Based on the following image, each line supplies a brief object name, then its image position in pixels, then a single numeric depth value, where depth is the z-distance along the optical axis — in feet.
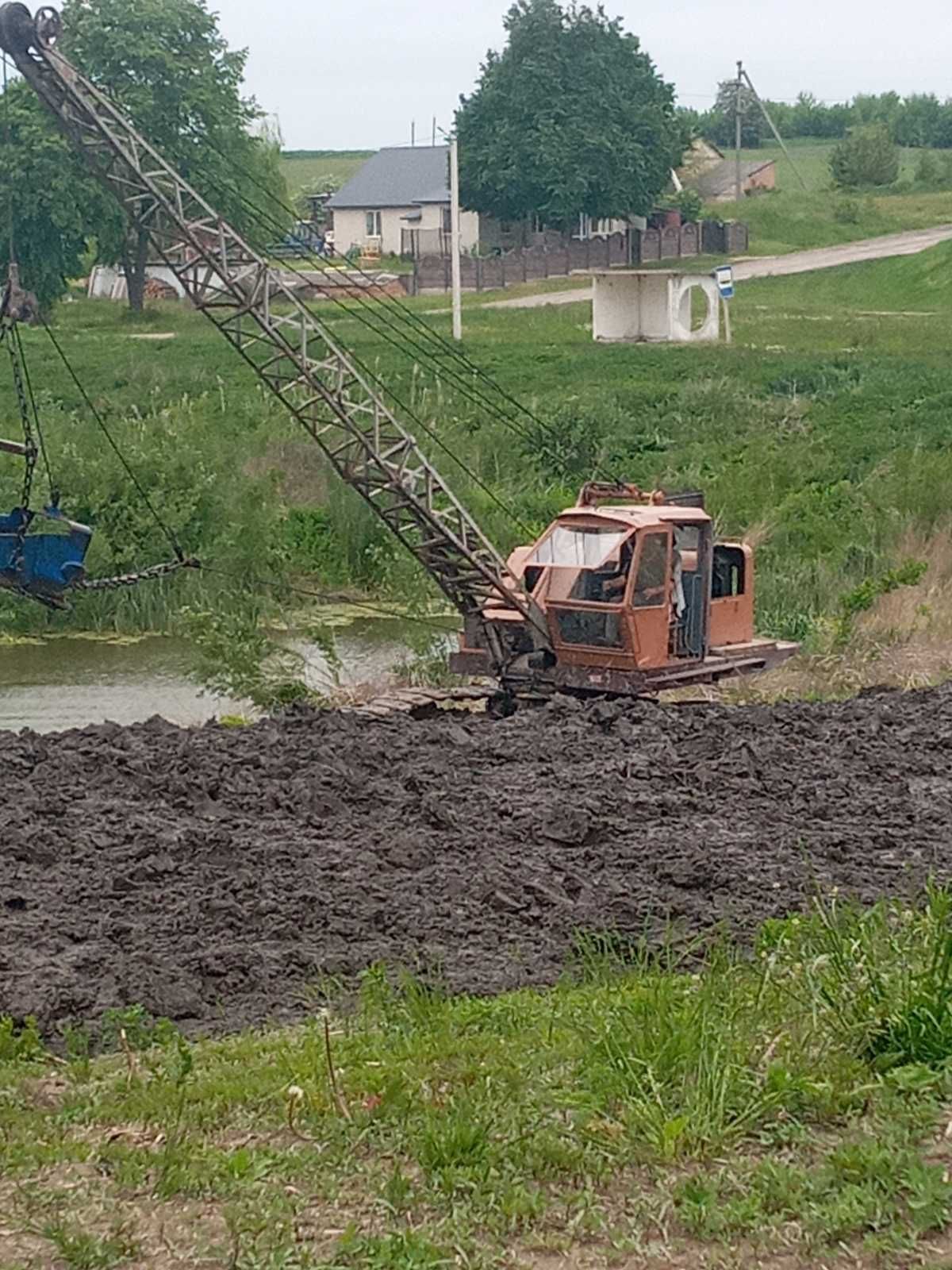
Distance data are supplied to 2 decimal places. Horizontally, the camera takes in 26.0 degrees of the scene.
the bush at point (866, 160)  337.31
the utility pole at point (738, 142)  323.57
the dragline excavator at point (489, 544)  65.16
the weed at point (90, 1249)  18.62
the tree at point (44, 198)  192.65
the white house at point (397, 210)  282.15
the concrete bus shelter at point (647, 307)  183.93
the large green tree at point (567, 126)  260.42
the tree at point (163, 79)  200.34
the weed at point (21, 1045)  26.18
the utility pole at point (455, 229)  157.07
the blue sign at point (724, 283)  178.09
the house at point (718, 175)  339.98
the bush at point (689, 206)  280.10
